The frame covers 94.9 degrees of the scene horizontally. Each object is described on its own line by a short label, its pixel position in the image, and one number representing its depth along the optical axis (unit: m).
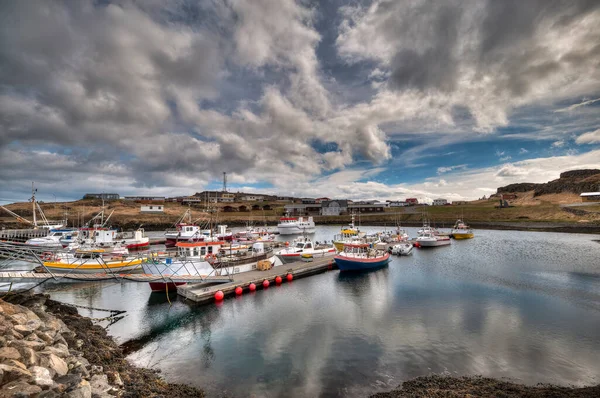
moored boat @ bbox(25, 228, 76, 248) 45.47
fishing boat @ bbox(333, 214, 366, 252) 45.97
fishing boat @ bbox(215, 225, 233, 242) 56.23
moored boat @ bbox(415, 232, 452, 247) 54.81
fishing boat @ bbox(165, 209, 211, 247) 50.22
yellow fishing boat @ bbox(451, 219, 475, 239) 67.62
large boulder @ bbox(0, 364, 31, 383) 6.36
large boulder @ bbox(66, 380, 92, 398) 6.71
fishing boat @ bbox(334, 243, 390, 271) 32.72
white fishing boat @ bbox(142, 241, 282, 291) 23.98
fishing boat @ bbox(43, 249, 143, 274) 27.28
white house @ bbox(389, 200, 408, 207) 171.36
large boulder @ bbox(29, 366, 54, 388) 6.68
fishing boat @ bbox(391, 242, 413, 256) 46.22
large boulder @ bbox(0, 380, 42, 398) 5.82
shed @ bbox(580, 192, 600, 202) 103.04
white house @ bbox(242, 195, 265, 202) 172.74
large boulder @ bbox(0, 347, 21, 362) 7.14
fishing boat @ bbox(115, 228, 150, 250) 49.01
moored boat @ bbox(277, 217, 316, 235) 88.38
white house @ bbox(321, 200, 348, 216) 137.12
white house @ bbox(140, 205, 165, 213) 102.75
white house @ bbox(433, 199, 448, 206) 188.65
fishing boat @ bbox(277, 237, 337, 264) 35.85
